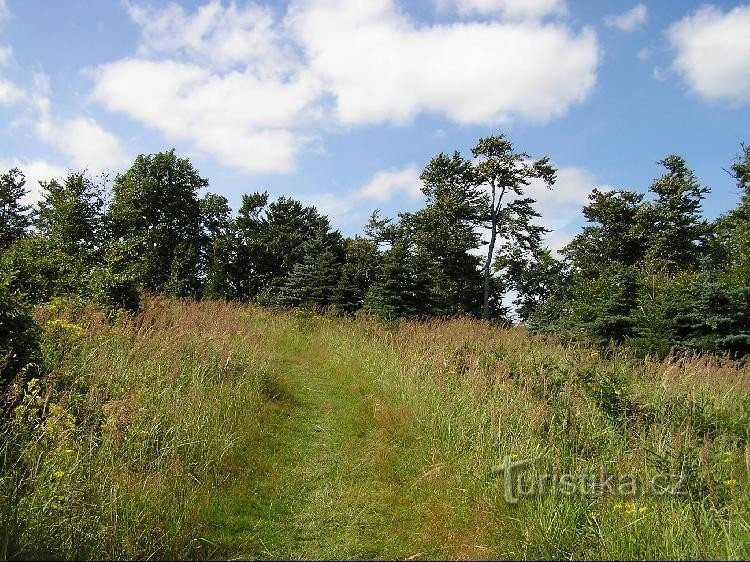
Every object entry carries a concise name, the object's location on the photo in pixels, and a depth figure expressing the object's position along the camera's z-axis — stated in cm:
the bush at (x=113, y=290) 986
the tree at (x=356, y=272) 2461
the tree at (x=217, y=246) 3950
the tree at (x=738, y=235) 1574
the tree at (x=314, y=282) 2467
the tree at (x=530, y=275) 3400
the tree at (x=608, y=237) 3491
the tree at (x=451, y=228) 3316
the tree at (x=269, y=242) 4169
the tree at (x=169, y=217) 3612
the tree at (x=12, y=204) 4112
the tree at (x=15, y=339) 463
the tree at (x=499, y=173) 3347
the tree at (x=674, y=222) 3131
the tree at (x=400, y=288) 2112
